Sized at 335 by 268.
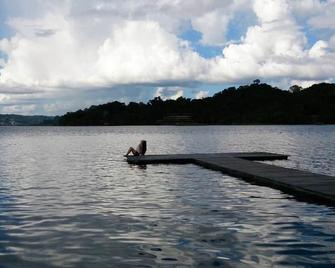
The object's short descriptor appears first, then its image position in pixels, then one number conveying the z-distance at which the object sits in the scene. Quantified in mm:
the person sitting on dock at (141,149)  36919
